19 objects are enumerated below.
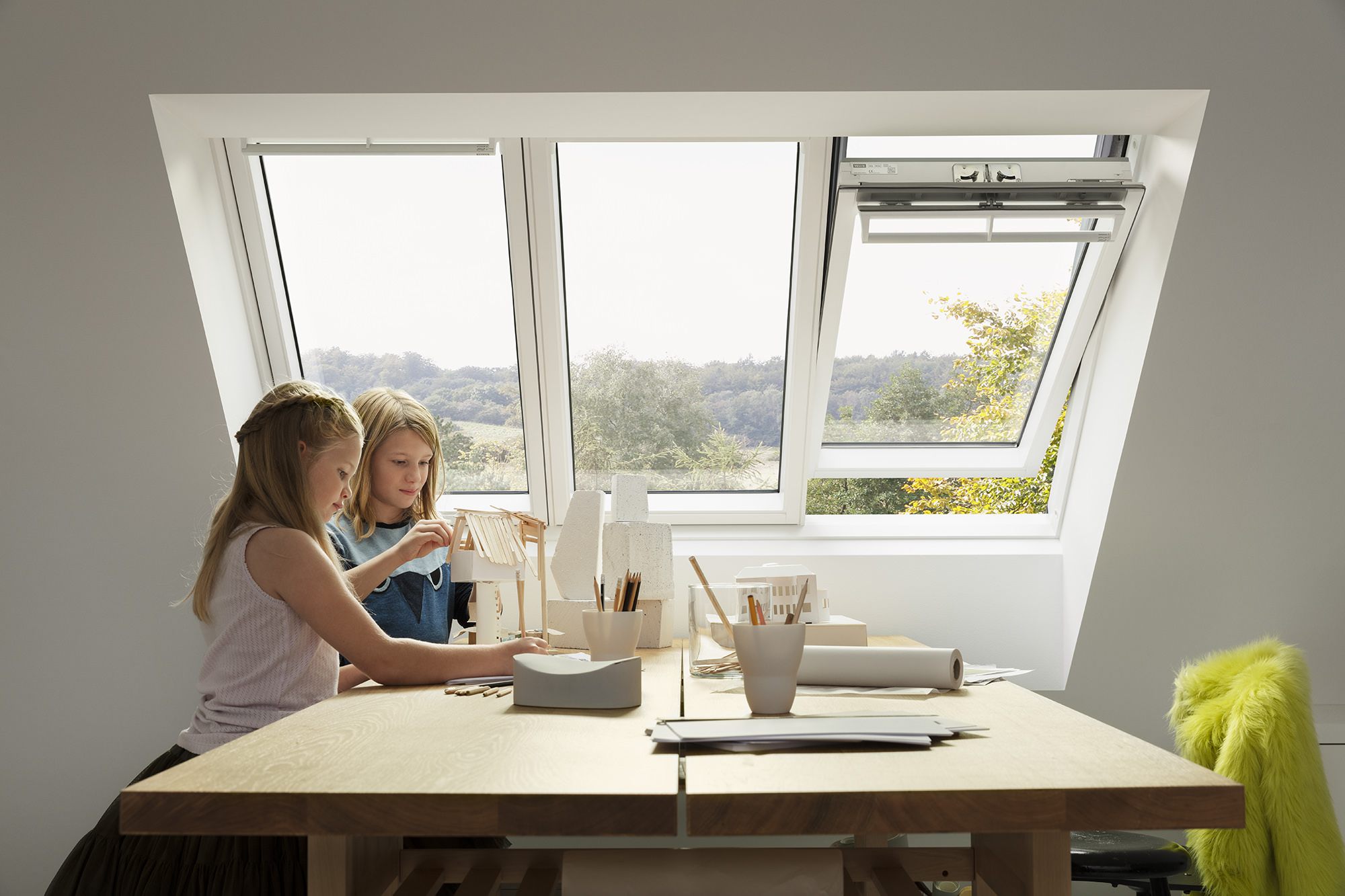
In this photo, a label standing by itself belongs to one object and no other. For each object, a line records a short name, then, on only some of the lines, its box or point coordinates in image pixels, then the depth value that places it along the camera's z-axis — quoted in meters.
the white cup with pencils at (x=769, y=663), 1.23
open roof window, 2.51
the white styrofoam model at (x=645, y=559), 2.30
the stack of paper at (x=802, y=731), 1.06
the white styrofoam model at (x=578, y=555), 2.34
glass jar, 1.74
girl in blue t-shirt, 2.25
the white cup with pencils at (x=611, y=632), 1.51
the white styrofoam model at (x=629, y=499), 2.47
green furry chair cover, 1.65
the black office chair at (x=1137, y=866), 1.86
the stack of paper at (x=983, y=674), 1.58
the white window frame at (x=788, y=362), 2.59
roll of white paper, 1.46
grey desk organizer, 1.31
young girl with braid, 1.49
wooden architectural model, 1.91
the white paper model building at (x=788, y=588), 1.86
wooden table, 0.90
